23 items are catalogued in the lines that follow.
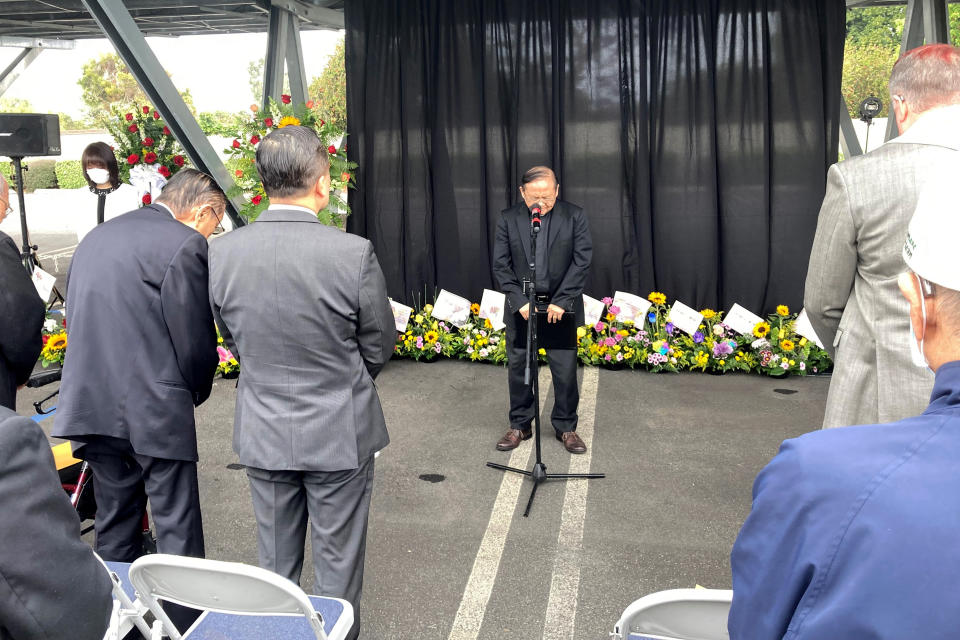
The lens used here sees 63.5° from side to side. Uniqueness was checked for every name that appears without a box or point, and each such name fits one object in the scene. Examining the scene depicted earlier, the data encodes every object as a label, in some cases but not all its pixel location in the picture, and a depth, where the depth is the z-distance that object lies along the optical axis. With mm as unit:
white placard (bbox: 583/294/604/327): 6164
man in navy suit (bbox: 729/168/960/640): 669
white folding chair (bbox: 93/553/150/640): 1955
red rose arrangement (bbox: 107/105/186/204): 6227
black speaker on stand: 7609
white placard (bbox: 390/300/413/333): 6398
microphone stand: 3602
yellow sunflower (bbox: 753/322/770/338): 5809
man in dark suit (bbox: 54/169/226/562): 2357
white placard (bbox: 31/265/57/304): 6481
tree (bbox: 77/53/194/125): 31312
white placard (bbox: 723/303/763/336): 6000
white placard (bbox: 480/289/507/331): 6340
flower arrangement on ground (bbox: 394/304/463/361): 6324
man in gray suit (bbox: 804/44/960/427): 2104
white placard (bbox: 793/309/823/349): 5698
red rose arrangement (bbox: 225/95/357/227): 5641
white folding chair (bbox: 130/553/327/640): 1680
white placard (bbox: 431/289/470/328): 6477
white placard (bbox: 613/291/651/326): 6203
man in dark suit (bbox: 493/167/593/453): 4262
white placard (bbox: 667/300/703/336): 6094
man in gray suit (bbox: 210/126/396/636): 2119
